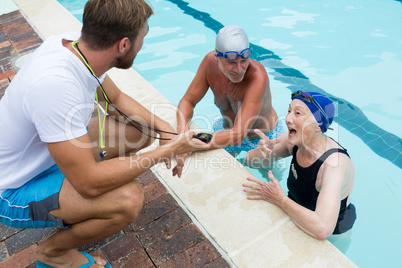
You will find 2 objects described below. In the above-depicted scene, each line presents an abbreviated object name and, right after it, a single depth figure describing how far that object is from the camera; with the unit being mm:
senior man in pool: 3045
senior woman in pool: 2250
